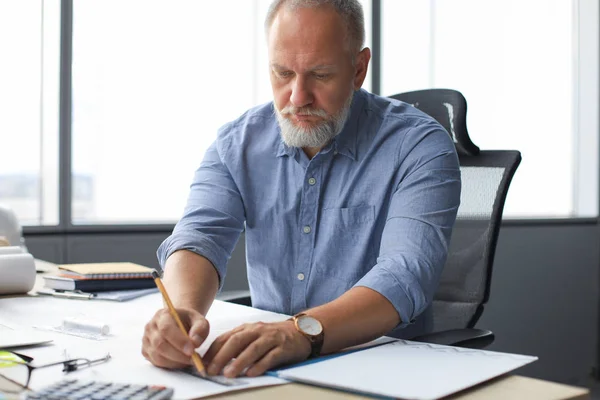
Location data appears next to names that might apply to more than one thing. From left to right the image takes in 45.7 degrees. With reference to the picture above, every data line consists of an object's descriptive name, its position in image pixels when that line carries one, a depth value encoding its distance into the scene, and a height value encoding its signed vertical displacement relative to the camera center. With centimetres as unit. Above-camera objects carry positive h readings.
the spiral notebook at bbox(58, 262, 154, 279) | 180 -20
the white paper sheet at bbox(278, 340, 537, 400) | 91 -24
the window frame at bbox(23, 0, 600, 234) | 286 +40
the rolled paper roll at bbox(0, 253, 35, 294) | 173 -20
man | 144 +1
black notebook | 177 -23
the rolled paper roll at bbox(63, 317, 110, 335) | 128 -24
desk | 92 -25
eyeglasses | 94 -25
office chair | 189 -7
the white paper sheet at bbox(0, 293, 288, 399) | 97 -25
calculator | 83 -24
